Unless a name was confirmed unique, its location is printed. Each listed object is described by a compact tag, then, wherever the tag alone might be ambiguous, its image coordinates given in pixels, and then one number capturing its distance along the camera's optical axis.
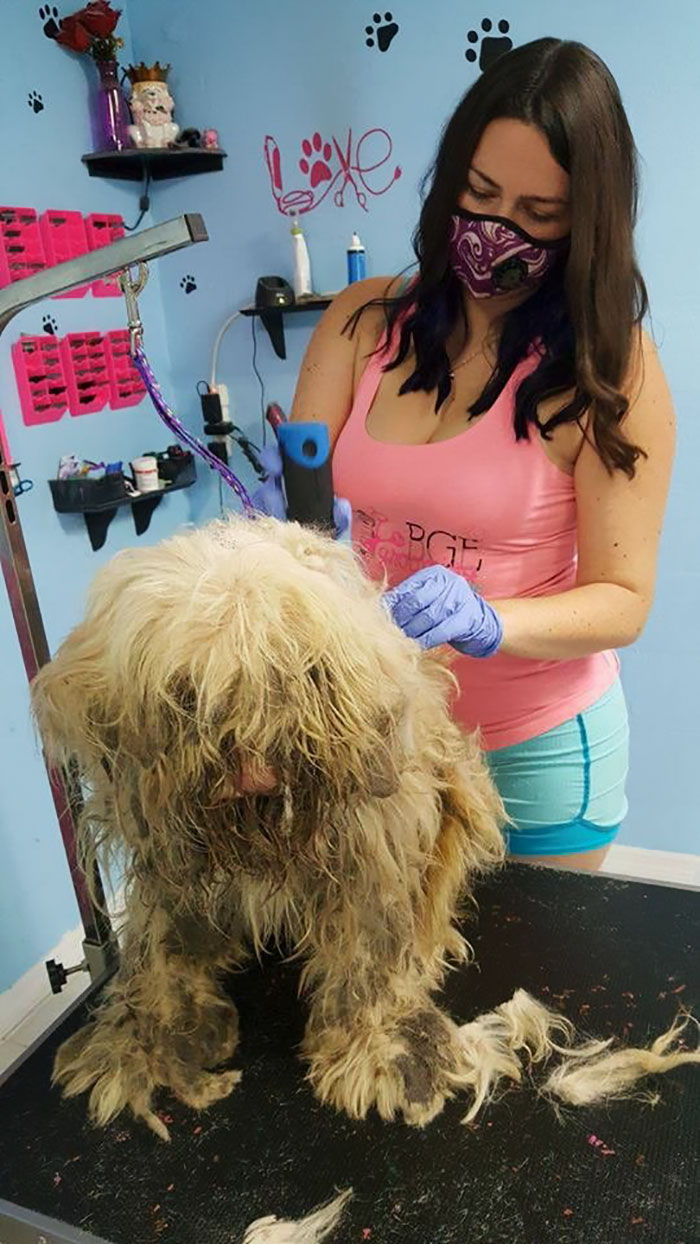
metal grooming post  0.75
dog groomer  1.04
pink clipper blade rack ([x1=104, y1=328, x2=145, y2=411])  2.16
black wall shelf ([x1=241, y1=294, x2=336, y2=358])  2.14
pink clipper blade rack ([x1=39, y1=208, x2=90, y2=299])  1.92
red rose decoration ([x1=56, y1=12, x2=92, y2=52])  1.91
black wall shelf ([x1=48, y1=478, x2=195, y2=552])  2.09
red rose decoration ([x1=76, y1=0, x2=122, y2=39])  1.92
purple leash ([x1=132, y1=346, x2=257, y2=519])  0.99
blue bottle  2.09
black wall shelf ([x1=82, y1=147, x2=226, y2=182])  2.06
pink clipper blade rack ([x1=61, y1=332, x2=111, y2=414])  2.03
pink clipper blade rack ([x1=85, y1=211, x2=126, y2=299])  2.07
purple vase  2.03
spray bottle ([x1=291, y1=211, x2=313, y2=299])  2.14
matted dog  0.73
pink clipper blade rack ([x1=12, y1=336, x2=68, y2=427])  1.90
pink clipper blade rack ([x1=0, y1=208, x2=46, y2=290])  1.81
